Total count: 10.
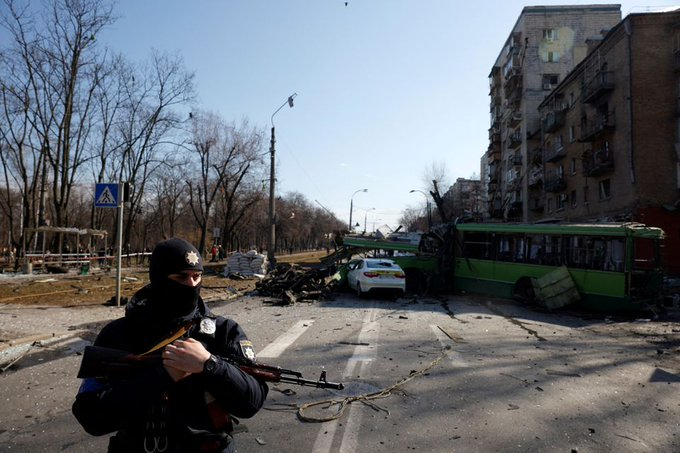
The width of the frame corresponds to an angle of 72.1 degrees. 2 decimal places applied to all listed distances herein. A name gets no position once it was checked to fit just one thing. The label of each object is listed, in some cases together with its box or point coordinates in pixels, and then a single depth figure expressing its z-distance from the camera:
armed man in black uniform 1.83
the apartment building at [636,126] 27.58
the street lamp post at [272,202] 27.02
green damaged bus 13.32
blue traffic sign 11.30
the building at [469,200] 71.88
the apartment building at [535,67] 46.38
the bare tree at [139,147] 37.44
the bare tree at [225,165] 44.94
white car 16.28
